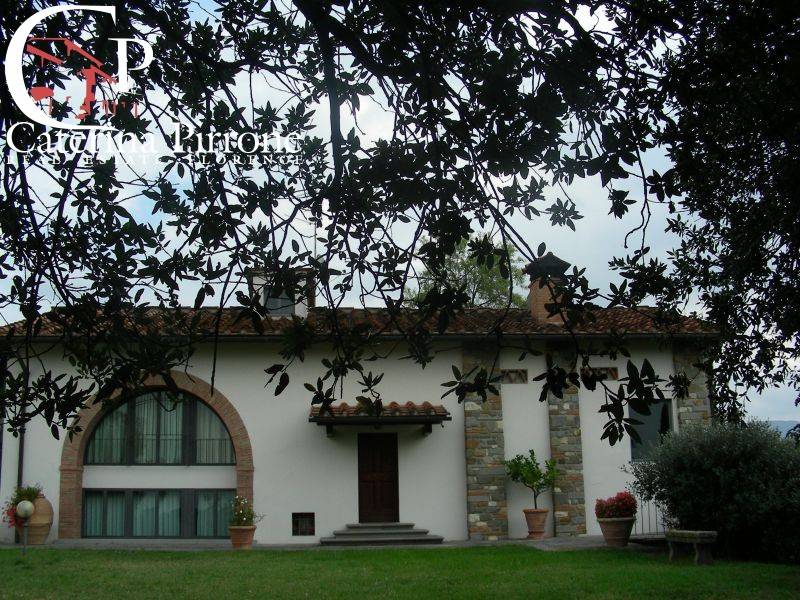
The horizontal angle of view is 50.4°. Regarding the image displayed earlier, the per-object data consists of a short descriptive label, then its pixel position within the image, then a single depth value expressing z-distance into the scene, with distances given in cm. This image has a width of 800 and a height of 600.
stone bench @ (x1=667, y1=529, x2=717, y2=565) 1136
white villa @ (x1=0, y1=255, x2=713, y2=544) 1549
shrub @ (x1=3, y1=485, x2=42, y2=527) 1473
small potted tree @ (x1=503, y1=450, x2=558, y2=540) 1540
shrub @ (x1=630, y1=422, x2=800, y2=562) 1162
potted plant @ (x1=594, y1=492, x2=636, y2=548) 1373
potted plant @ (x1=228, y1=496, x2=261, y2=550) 1458
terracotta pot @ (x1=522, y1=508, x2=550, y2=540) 1538
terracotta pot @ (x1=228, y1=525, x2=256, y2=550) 1456
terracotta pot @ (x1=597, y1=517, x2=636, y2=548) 1371
